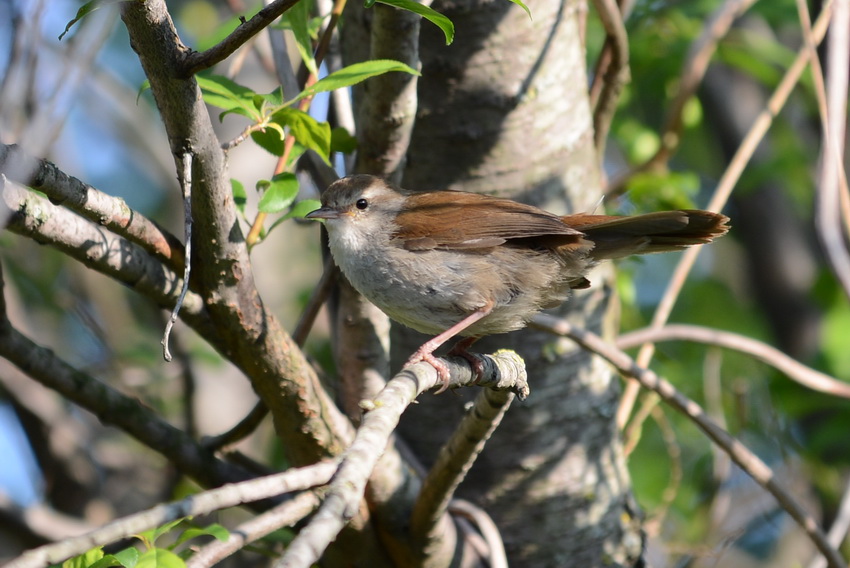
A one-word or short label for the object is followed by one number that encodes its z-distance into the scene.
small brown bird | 5.50
